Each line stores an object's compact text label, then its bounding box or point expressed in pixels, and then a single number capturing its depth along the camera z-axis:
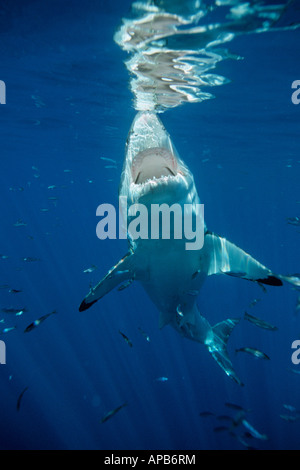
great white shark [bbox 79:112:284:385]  4.11
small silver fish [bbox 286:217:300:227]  7.77
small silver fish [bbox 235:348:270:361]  5.39
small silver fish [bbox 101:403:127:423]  5.77
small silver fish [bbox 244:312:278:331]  5.59
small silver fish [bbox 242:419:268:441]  5.20
